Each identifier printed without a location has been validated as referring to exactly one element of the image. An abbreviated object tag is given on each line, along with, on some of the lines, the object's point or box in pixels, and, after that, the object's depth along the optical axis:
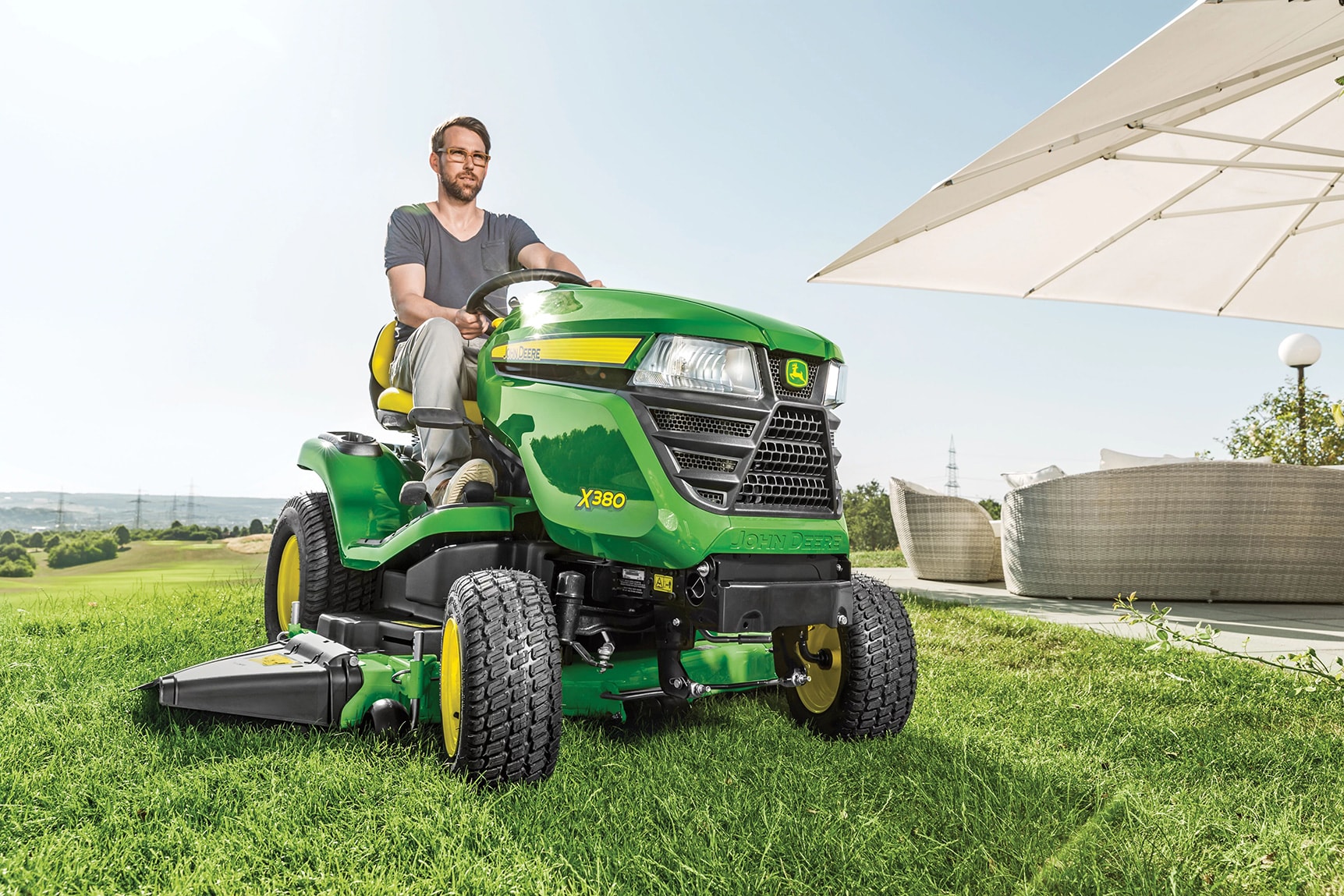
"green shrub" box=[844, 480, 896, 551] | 12.07
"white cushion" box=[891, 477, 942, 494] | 6.16
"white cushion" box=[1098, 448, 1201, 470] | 6.72
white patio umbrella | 3.16
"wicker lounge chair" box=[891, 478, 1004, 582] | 6.15
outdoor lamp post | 8.73
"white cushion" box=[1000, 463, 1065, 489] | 5.82
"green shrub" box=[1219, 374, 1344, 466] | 10.60
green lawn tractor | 1.84
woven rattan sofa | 4.98
